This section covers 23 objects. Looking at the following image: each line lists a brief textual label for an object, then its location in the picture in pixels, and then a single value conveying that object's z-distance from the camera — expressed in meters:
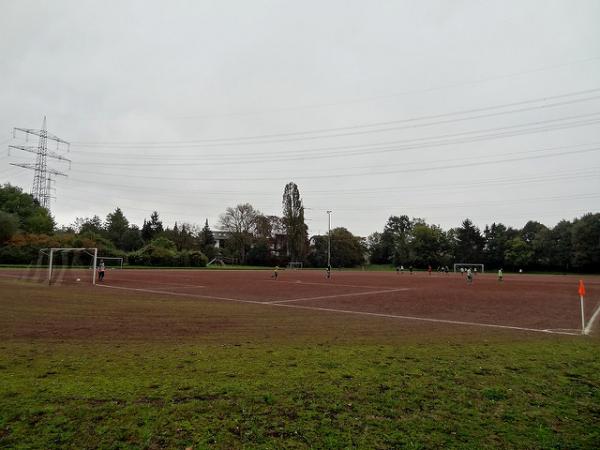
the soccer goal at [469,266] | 93.22
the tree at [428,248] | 102.19
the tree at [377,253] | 119.66
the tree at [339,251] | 106.62
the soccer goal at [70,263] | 42.34
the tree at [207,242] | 99.81
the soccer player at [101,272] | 31.58
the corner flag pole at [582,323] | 11.98
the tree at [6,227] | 61.16
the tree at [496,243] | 96.36
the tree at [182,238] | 97.06
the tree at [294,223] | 99.25
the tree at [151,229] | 99.38
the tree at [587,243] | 77.00
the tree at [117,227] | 97.69
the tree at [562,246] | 84.06
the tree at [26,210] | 72.56
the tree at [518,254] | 89.06
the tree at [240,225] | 101.81
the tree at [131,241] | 95.00
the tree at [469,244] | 99.25
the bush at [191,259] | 75.69
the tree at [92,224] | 101.70
